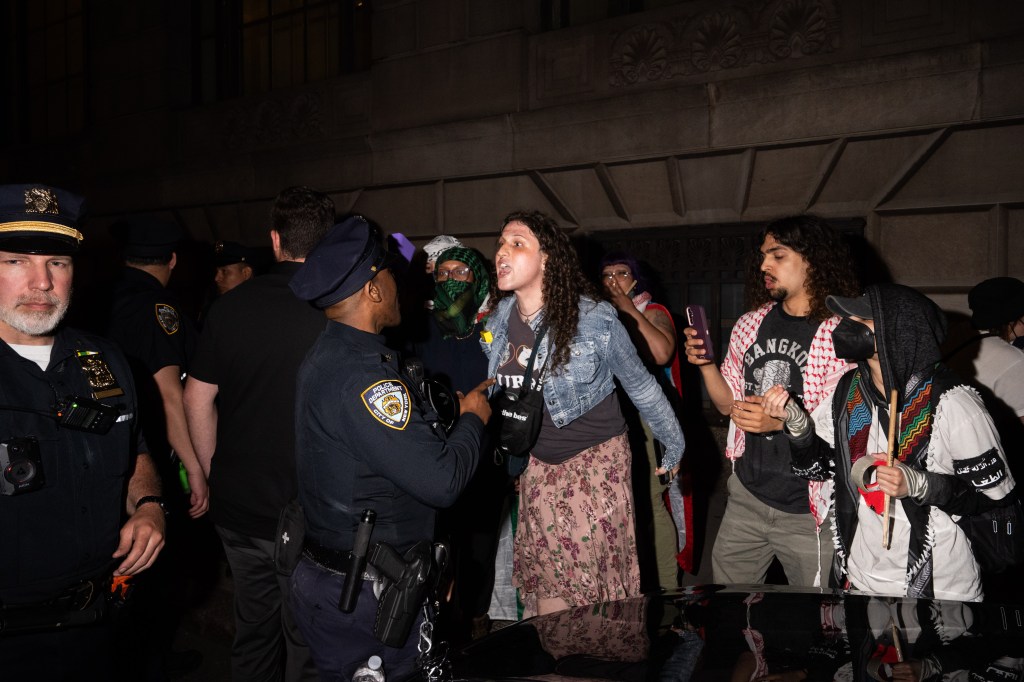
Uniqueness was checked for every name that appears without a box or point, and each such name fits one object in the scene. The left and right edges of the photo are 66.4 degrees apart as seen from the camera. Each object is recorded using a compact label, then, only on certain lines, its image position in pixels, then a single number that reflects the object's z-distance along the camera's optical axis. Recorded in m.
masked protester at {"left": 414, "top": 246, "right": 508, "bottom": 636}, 4.53
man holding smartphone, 3.72
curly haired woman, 3.65
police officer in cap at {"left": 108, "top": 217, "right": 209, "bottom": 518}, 4.20
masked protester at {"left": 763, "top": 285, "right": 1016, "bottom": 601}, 2.69
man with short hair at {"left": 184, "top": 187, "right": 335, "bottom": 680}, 3.49
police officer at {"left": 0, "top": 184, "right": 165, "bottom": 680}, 2.48
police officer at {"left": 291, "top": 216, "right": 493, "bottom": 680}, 2.51
